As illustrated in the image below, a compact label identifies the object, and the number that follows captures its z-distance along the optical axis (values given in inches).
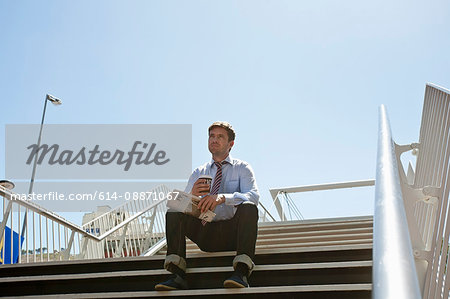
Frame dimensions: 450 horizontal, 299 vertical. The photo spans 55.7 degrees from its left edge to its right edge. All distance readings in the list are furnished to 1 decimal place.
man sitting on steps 95.0
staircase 86.3
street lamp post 555.8
